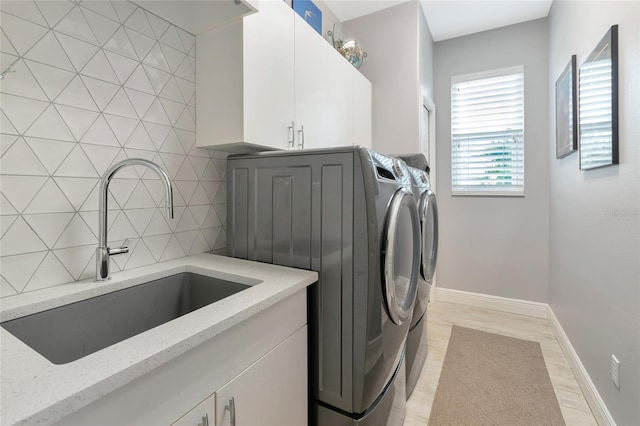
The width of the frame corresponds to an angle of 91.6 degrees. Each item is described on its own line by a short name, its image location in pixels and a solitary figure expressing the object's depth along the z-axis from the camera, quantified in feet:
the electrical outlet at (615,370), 4.48
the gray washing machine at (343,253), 3.62
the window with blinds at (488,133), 9.91
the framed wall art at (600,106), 4.63
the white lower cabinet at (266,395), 2.46
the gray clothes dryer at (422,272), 5.78
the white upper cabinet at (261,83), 4.25
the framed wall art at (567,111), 6.61
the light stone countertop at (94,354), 1.55
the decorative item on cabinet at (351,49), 7.78
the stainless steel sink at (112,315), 2.83
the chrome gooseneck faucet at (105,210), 3.19
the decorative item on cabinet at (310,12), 6.77
